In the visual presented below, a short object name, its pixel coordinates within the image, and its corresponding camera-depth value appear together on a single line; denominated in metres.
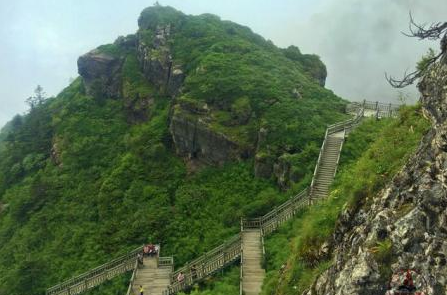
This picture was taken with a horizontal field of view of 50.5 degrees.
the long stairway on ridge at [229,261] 31.53
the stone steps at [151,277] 33.37
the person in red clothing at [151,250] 36.47
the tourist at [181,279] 31.89
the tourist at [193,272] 31.94
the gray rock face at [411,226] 11.05
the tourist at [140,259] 35.59
